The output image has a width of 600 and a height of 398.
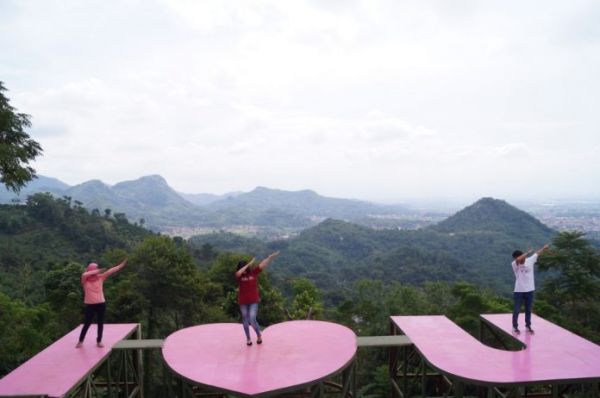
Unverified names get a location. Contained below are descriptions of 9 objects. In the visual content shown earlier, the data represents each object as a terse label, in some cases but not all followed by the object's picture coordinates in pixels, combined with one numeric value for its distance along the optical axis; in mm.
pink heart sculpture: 6586
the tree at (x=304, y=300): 27594
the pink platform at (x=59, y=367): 6797
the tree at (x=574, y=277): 19750
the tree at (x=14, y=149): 11055
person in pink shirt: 8383
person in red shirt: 7621
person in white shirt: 8930
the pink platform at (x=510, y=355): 7141
